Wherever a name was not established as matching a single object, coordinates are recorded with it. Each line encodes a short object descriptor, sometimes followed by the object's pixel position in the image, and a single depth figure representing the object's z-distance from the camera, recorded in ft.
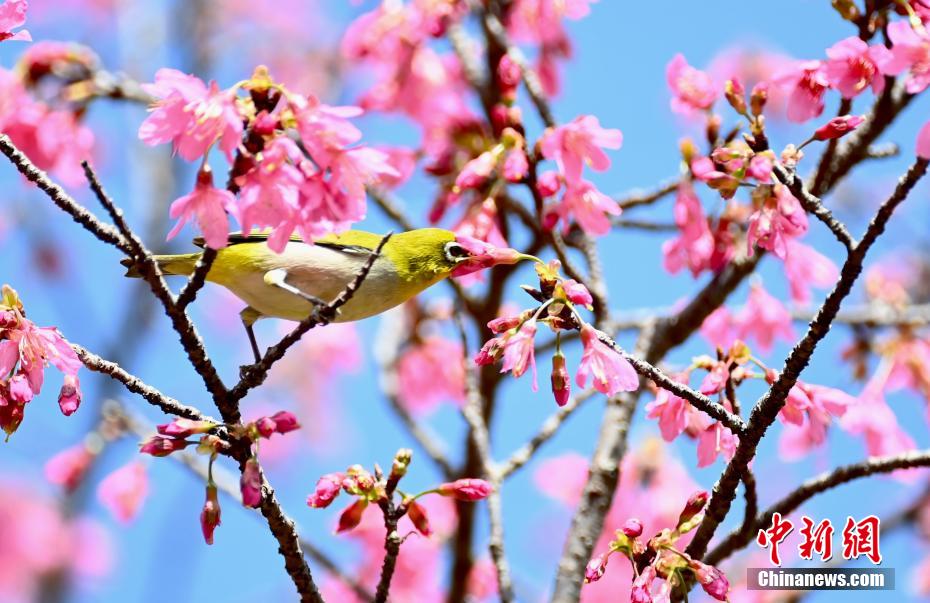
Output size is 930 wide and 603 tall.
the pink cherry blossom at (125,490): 27.20
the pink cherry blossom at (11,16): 16.60
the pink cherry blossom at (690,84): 23.34
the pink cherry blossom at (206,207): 15.49
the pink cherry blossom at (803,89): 19.47
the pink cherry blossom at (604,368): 16.69
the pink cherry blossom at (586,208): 23.17
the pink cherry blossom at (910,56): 15.24
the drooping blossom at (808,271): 24.53
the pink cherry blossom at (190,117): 15.29
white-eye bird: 21.56
